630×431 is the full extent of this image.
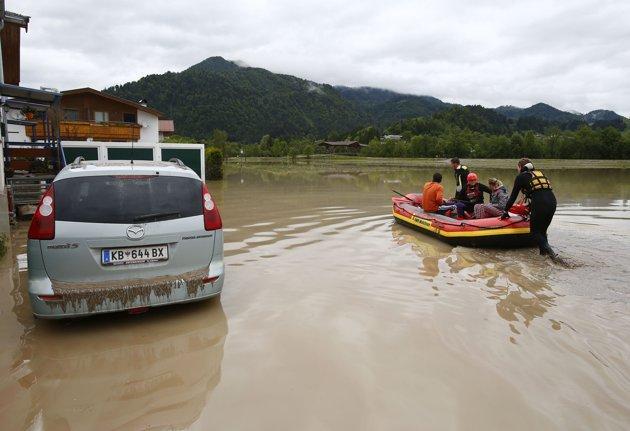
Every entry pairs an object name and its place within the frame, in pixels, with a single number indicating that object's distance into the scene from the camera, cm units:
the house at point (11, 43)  1347
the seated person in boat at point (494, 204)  968
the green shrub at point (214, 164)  3097
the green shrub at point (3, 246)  753
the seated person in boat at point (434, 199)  1070
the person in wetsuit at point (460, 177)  1116
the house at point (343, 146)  11109
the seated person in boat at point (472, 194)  1083
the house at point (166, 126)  4812
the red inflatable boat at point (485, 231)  864
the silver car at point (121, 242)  420
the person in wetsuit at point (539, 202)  798
